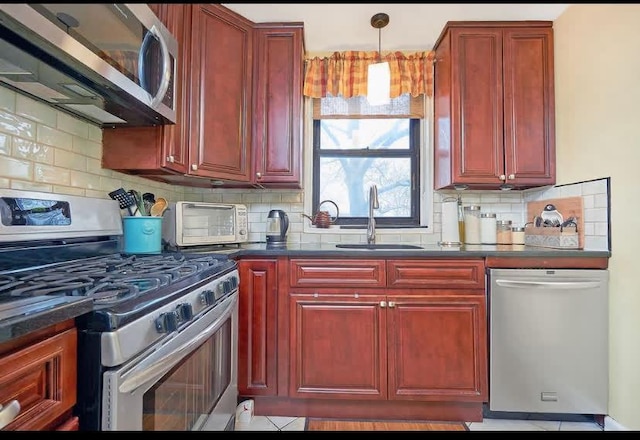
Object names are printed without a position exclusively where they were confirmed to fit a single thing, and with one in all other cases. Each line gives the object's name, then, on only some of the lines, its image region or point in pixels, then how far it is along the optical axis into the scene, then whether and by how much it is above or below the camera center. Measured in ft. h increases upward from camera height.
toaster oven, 5.56 -0.02
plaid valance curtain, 7.34 +3.45
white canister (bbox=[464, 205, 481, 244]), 7.11 +0.00
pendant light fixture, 6.20 +2.76
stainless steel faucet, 6.96 +0.18
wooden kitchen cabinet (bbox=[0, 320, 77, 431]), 1.89 -0.98
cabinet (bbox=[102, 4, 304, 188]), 5.24 +2.16
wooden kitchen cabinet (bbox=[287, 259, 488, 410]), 5.39 -1.79
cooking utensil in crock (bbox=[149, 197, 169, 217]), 5.60 +0.26
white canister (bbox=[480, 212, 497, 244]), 7.12 -0.07
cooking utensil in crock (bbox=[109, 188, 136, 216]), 5.15 +0.39
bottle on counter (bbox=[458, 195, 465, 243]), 7.29 -0.01
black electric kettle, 6.64 -0.07
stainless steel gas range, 2.32 -0.74
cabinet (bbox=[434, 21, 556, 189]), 6.55 +2.48
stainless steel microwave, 2.91 +1.68
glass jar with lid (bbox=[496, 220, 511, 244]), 7.22 -0.16
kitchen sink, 6.96 -0.48
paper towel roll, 7.14 +0.01
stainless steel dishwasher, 5.24 -1.89
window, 7.87 +1.43
